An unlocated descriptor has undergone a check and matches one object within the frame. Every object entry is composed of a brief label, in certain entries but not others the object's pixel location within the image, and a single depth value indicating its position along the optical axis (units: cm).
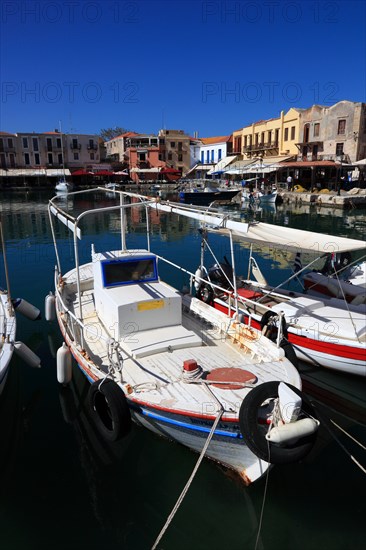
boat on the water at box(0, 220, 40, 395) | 833
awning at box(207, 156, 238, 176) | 7231
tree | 12312
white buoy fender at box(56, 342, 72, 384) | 846
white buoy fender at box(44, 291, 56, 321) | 1235
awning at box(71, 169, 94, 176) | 7722
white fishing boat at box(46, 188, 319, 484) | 564
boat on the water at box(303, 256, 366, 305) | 1224
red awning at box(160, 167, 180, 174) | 8144
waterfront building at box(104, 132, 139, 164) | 9156
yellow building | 6219
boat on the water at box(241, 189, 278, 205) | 5121
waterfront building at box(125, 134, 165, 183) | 8431
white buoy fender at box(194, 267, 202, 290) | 1333
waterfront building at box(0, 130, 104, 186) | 7919
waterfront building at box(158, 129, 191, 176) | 8681
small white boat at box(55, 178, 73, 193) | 6912
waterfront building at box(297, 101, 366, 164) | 5275
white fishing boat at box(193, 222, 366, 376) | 887
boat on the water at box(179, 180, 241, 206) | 5197
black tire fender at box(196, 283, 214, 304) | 1255
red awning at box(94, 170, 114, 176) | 7612
